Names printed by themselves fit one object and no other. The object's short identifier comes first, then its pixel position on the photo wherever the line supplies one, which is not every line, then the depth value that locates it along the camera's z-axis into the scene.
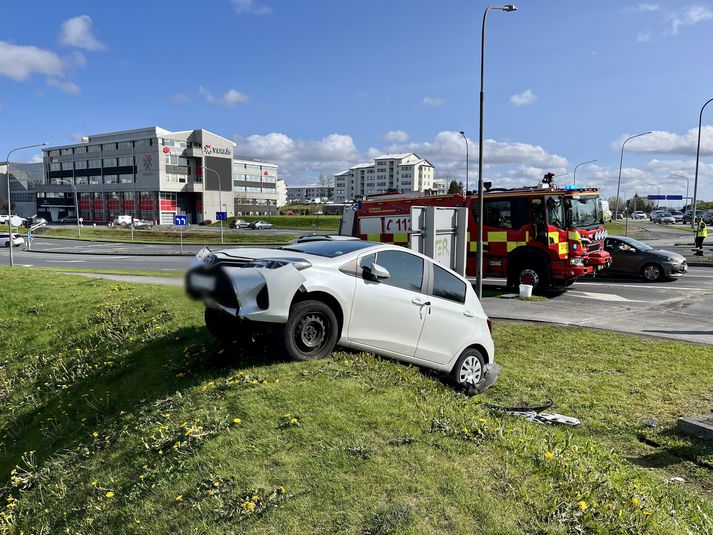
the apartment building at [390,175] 139.50
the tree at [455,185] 98.33
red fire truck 13.64
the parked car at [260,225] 70.19
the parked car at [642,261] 17.31
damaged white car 4.66
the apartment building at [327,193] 175.91
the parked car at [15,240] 42.03
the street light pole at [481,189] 13.25
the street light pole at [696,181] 29.62
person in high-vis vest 25.91
